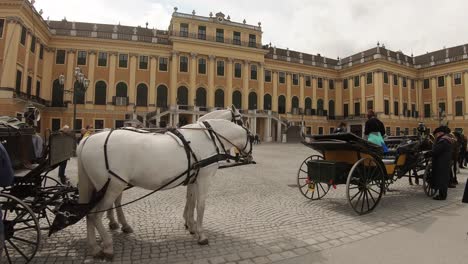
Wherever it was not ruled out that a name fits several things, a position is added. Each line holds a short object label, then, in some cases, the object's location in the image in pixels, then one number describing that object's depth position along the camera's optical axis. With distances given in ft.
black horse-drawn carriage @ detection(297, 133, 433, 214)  17.99
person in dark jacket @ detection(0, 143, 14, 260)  9.18
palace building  106.96
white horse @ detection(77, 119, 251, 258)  11.03
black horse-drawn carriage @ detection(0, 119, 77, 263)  12.28
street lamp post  53.42
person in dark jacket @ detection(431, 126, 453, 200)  21.68
